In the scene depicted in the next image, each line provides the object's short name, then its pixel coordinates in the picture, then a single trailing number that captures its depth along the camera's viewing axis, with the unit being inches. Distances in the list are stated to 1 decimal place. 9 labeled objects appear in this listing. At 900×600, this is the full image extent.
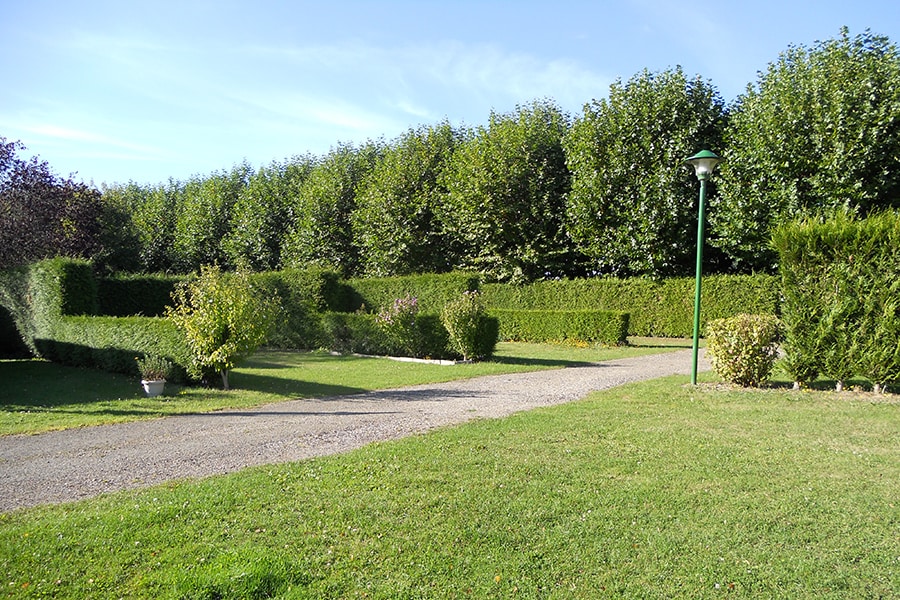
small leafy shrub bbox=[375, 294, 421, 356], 682.8
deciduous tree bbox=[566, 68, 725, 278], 937.5
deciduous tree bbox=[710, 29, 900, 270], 769.6
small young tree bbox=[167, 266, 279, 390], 449.4
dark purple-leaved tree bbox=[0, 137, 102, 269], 783.1
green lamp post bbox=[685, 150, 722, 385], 434.3
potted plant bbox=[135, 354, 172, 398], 425.7
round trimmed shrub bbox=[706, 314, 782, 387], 415.5
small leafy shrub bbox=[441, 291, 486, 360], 632.2
